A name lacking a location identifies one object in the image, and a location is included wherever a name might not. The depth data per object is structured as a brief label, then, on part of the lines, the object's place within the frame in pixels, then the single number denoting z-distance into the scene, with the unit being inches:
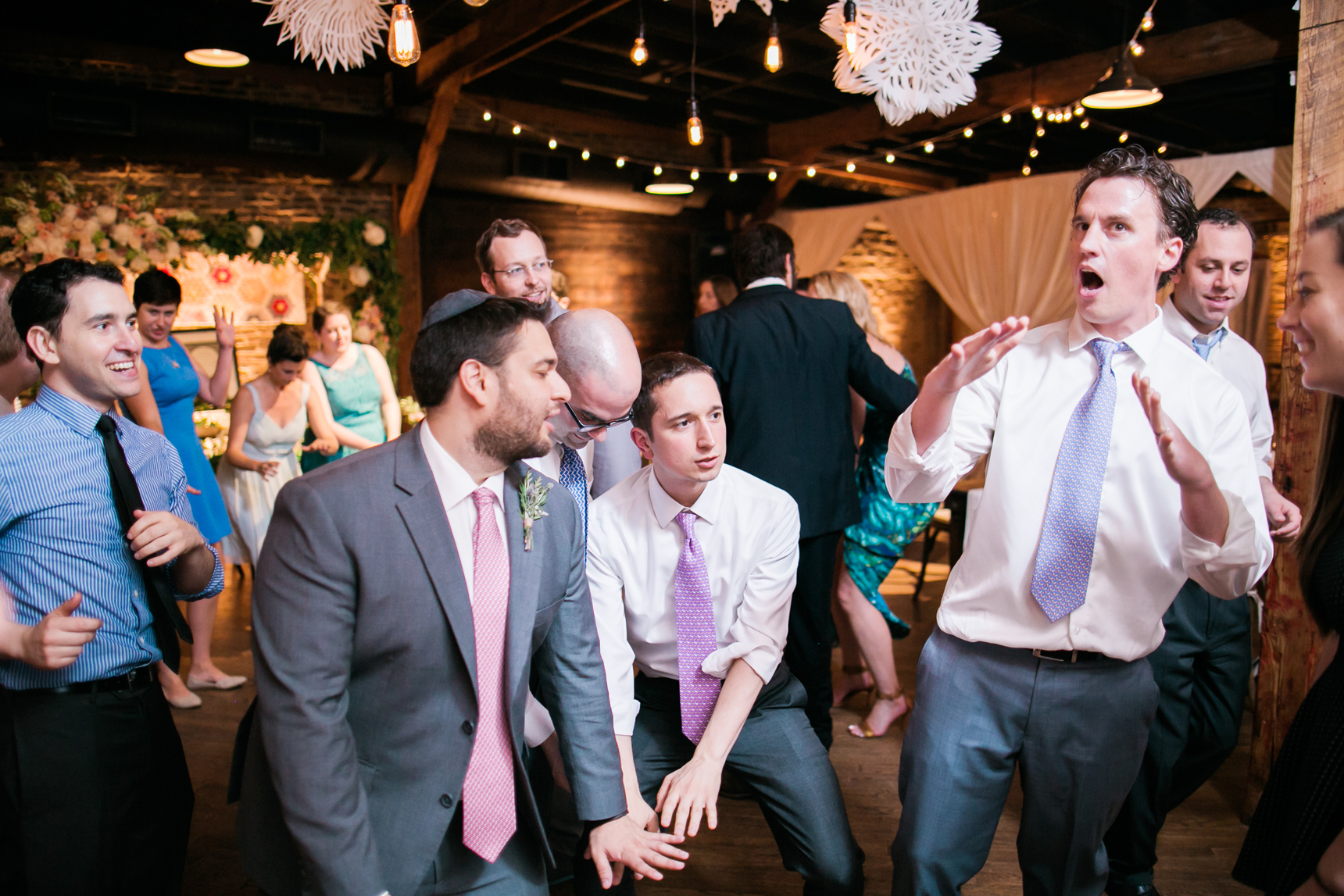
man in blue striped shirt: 66.4
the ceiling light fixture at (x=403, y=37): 99.5
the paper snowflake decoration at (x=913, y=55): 116.5
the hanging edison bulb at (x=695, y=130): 161.8
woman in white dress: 171.3
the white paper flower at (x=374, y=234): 279.1
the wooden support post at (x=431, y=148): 258.8
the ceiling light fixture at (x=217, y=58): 206.7
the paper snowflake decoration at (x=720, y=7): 113.2
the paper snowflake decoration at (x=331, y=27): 111.3
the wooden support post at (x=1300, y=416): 96.3
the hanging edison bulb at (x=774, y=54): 125.1
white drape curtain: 297.0
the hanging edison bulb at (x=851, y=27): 110.3
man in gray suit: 54.7
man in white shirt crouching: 78.7
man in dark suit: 120.2
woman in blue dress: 144.9
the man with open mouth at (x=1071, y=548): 64.6
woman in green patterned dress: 137.6
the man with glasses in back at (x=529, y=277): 103.8
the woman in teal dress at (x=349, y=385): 187.0
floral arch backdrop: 218.7
